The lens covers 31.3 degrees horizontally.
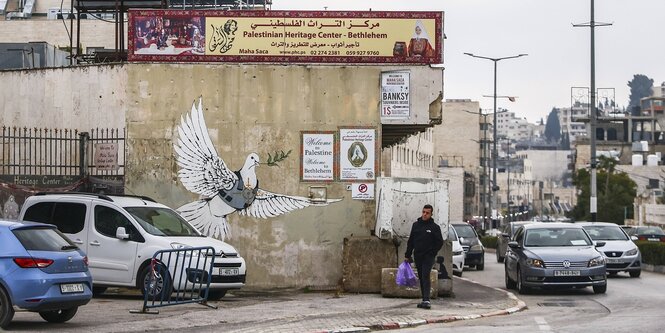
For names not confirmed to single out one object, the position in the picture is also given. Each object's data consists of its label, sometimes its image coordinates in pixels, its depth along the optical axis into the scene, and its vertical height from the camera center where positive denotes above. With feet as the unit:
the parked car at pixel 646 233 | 164.14 -10.52
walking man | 65.92 -4.77
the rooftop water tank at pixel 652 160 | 472.03 -0.30
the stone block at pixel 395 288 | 71.61 -7.86
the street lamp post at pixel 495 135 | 232.53 +4.87
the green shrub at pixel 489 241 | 225.35 -16.17
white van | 68.08 -4.55
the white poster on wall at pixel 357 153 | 78.79 +0.31
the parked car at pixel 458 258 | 108.58 -9.14
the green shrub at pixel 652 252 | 124.98 -9.97
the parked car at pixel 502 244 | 142.10 -10.69
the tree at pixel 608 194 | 333.42 -10.43
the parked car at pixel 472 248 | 124.06 -9.48
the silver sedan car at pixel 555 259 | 80.64 -6.94
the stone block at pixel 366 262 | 74.84 -6.56
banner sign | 79.00 +7.99
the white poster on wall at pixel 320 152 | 78.95 +0.37
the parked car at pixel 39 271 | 49.37 -4.90
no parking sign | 78.84 -2.21
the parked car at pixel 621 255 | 107.55 -8.73
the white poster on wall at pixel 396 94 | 78.95 +4.25
